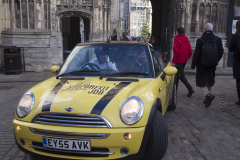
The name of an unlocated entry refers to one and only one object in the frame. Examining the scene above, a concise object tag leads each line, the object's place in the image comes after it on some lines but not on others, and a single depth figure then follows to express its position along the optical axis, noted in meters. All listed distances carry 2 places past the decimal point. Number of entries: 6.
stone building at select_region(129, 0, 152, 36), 96.44
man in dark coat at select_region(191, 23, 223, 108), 5.93
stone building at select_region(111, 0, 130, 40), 63.03
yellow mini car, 2.69
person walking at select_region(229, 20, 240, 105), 6.02
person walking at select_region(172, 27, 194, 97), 7.18
